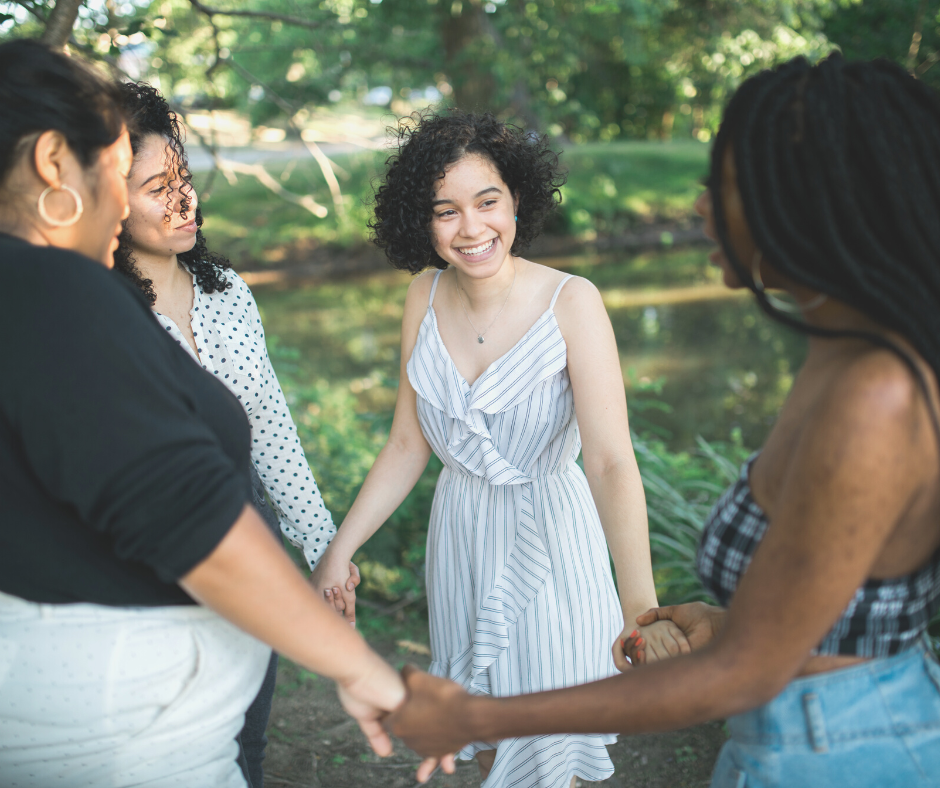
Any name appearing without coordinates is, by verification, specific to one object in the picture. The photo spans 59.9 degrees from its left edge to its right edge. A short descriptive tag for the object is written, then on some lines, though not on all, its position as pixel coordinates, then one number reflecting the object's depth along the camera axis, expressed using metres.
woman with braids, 1.10
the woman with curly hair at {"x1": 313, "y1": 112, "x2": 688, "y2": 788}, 2.30
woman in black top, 1.15
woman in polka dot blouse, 2.20
